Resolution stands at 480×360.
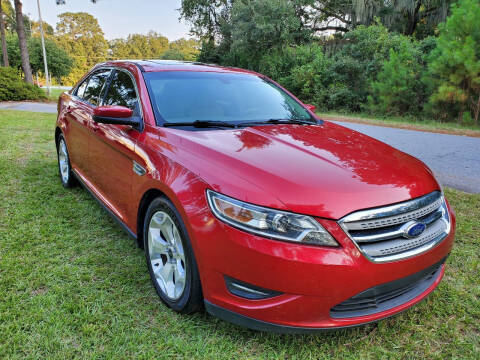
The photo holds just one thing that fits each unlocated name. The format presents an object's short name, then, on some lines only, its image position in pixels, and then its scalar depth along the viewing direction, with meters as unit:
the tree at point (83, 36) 76.50
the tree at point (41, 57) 39.53
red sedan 1.76
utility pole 25.28
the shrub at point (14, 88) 18.19
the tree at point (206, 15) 29.86
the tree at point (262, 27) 22.61
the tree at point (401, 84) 14.51
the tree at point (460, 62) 11.18
